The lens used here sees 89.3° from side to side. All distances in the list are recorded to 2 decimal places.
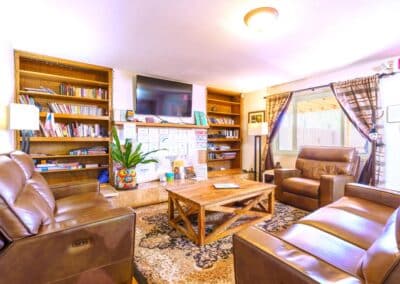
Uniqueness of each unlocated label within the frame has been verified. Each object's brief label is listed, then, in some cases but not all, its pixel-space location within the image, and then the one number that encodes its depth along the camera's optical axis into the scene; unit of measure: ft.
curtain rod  9.38
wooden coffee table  6.31
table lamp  6.92
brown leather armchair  8.33
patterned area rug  4.84
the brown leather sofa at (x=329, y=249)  2.37
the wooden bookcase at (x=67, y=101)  9.36
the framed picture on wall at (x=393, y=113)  9.20
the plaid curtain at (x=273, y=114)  13.44
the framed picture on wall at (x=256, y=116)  15.07
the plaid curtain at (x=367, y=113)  9.57
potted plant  9.89
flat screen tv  11.72
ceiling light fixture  5.69
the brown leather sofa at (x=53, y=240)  3.36
